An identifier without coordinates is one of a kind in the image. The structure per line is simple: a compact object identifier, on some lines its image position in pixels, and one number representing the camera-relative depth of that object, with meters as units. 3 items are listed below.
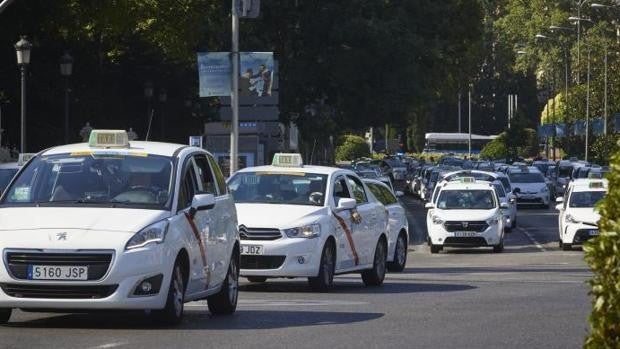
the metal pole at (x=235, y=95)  35.19
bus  166.12
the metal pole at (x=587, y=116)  94.40
